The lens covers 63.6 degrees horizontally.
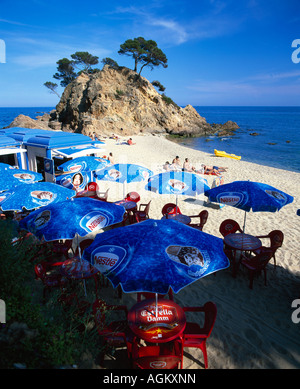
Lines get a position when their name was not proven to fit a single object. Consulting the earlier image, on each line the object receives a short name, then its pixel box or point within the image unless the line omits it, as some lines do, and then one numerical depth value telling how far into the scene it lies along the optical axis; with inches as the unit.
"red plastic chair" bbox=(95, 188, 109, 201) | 403.7
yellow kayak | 1017.5
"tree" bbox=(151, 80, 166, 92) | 2121.1
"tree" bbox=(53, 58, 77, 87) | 2572.1
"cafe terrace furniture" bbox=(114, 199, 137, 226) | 344.3
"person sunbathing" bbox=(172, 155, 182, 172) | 658.5
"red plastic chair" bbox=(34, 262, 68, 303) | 199.3
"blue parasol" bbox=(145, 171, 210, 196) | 269.7
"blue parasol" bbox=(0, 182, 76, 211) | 233.3
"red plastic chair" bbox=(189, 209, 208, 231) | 313.7
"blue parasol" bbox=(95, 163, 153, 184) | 329.4
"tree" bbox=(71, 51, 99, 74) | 2461.6
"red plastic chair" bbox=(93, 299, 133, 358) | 143.6
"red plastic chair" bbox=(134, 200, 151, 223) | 337.9
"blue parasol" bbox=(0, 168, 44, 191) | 306.9
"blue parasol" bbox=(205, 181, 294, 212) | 227.8
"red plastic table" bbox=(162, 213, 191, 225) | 303.3
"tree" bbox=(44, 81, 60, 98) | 2955.2
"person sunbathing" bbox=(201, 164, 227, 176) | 692.1
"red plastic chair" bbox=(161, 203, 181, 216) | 343.5
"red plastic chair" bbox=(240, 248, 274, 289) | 220.4
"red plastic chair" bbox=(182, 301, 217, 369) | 147.8
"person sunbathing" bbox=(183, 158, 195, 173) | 692.2
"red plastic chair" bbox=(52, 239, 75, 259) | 249.4
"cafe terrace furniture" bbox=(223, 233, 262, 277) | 240.4
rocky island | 1582.2
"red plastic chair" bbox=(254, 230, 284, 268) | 238.6
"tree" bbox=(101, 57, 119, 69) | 2116.9
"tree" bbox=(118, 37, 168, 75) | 1849.2
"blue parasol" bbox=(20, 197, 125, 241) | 179.2
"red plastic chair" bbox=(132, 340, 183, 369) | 129.5
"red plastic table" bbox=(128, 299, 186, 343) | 138.5
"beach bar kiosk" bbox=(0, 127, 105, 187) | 486.6
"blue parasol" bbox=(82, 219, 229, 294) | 122.0
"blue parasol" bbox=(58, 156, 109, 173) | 407.8
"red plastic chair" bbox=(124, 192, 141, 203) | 391.3
